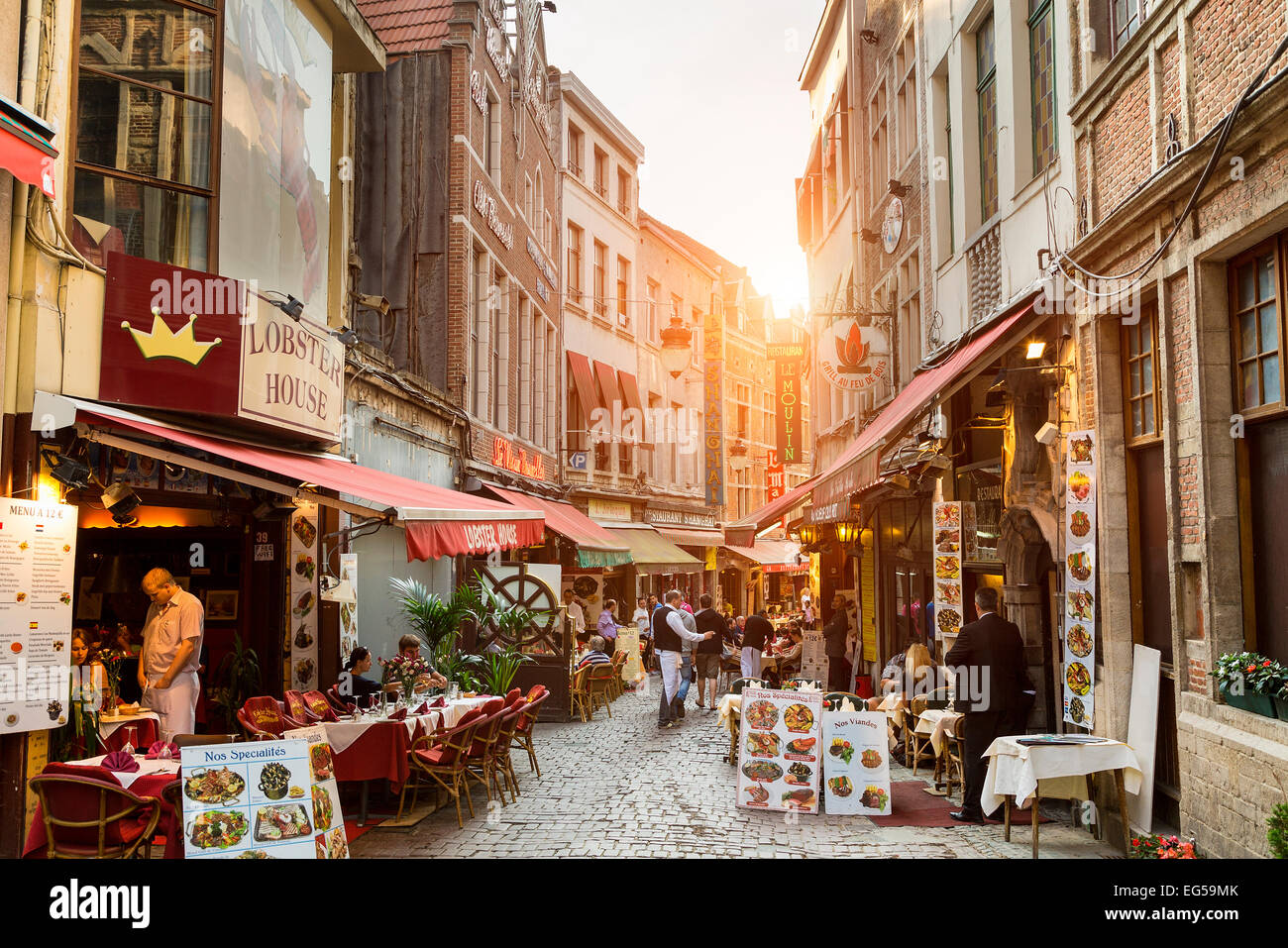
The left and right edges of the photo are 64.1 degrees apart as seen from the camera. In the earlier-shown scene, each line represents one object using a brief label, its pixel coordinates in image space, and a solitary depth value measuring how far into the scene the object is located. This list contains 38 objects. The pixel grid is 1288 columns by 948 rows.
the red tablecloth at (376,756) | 7.84
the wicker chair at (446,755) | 8.05
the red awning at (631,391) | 30.50
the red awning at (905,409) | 8.76
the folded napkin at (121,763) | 6.16
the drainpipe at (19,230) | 6.62
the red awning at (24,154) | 6.09
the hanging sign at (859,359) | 16.27
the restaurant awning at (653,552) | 23.05
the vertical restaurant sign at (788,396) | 25.28
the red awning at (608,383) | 28.59
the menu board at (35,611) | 6.27
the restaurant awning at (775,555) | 33.06
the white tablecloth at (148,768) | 6.00
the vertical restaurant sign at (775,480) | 32.88
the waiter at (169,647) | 8.02
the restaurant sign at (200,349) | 7.35
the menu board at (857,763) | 8.55
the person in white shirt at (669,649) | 13.67
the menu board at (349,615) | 11.23
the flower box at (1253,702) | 5.61
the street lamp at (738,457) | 41.75
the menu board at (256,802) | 5.41
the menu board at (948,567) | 11.06
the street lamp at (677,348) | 28.39
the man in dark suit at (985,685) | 8.20
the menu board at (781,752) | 8.56
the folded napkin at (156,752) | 6.66
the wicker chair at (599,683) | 14.92
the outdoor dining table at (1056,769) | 7.01
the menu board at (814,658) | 15.66
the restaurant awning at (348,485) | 6.75
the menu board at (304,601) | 10.38
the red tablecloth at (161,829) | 5.74
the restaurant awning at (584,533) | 16.77
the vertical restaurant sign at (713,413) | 36.31
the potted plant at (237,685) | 9.84
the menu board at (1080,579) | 7.91
